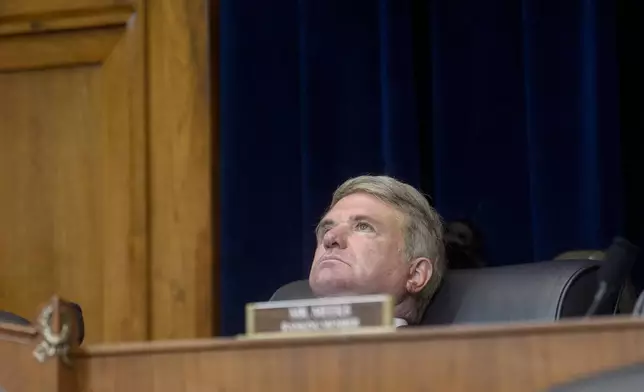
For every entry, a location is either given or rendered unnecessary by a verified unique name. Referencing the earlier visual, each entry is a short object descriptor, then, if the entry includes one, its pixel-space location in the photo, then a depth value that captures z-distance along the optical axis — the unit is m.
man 6.82
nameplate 6.10
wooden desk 6.00
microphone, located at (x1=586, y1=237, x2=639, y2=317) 6.66
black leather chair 6.69
